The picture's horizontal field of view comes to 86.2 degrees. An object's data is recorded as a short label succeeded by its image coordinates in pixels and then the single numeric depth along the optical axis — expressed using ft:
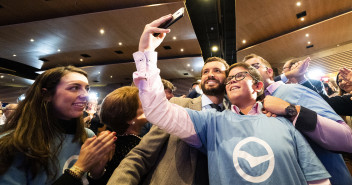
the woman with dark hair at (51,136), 3.36
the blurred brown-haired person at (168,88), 10.21
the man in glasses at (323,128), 3.82
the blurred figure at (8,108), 13.10
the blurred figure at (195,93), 10.47
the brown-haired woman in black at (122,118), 4.60
